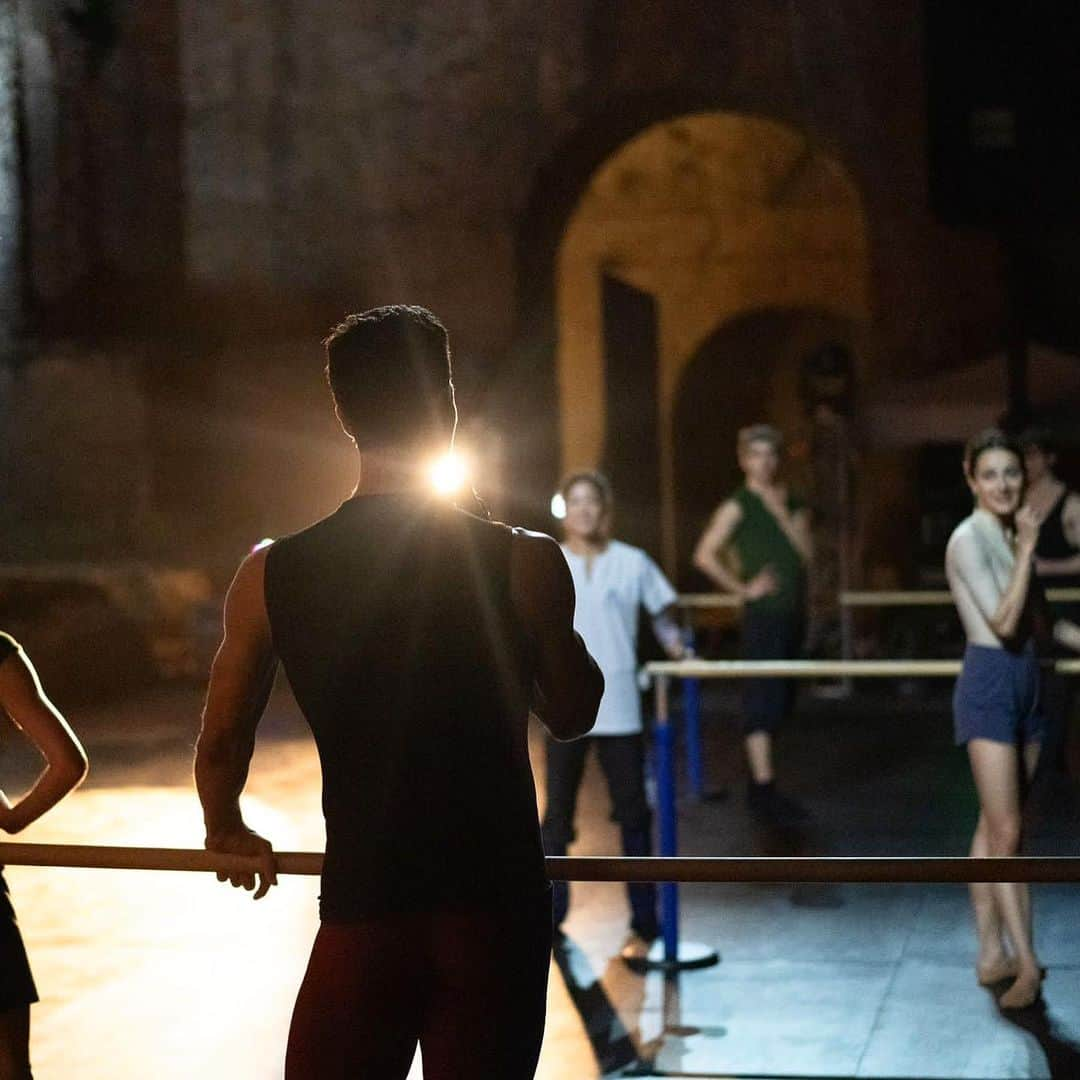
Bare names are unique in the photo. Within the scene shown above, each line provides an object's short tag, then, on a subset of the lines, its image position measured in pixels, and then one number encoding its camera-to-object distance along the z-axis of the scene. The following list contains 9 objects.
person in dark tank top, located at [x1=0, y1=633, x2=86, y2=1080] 3.16
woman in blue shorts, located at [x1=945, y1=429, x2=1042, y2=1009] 5.27
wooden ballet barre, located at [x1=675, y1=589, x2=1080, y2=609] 9.75
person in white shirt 6.28
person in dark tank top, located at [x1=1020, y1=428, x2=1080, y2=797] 8.56
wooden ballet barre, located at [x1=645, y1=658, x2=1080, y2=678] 6.20
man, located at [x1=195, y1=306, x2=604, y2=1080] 2.28
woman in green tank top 8.50
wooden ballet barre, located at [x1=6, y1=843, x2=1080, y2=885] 2.79
